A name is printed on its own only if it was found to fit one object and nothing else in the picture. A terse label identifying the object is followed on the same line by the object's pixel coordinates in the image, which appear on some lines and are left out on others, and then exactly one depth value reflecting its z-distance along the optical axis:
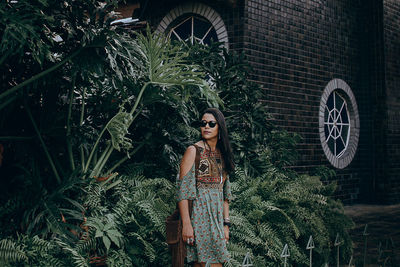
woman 3.86
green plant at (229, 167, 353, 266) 5.27
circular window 10.90
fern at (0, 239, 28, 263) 3.81
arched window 9.24
